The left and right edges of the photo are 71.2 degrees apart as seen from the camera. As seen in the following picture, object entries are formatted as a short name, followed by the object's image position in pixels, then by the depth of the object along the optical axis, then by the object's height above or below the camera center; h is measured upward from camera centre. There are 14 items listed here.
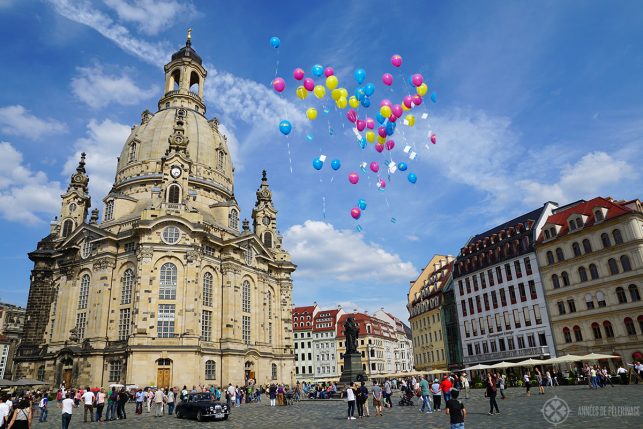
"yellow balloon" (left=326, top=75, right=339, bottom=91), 22.72 +13.78
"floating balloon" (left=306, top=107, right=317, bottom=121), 23.36 +12.67
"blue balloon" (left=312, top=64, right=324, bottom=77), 22.77 +14.41
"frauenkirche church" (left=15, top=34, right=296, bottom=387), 47.22 +11.18
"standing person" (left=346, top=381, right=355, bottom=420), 22.82 -1.58
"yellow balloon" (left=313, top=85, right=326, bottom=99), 23.11 +13.60
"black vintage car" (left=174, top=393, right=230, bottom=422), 24.62 -1.60
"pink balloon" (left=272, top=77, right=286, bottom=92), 23.03 +14.04
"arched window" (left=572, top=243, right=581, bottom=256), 49.53 +11.29
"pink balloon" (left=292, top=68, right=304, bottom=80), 23.01 +14.43
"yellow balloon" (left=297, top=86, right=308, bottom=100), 23.48 +13.80
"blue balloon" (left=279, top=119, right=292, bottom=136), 23.31 +12.06
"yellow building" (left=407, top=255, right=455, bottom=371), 71.94 +8.36
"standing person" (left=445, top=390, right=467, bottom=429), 11.72 -1.23
